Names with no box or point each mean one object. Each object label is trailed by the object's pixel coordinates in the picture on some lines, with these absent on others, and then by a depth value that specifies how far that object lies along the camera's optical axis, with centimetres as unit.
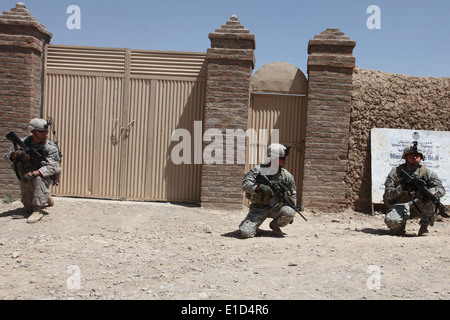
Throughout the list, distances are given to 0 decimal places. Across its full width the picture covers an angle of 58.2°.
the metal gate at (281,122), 720
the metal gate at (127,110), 717
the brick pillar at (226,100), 686
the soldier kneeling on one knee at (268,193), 523
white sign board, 700
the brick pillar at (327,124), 692
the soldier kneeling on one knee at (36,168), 572
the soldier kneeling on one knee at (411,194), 555
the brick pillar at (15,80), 682
